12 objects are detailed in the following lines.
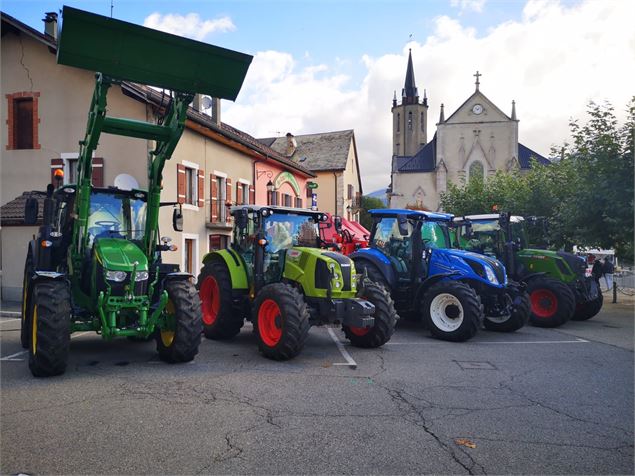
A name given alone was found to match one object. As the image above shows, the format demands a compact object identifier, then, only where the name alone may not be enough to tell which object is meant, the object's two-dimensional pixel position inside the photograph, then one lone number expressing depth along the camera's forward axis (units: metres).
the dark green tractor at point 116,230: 6.11
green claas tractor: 7.71
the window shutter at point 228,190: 20.14
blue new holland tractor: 9.66
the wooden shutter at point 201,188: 18.00
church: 55.53
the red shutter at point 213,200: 18.73
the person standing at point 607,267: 15.05
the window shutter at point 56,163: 15.76
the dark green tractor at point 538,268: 11.83
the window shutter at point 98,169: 15.33
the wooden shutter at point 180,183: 16.53
